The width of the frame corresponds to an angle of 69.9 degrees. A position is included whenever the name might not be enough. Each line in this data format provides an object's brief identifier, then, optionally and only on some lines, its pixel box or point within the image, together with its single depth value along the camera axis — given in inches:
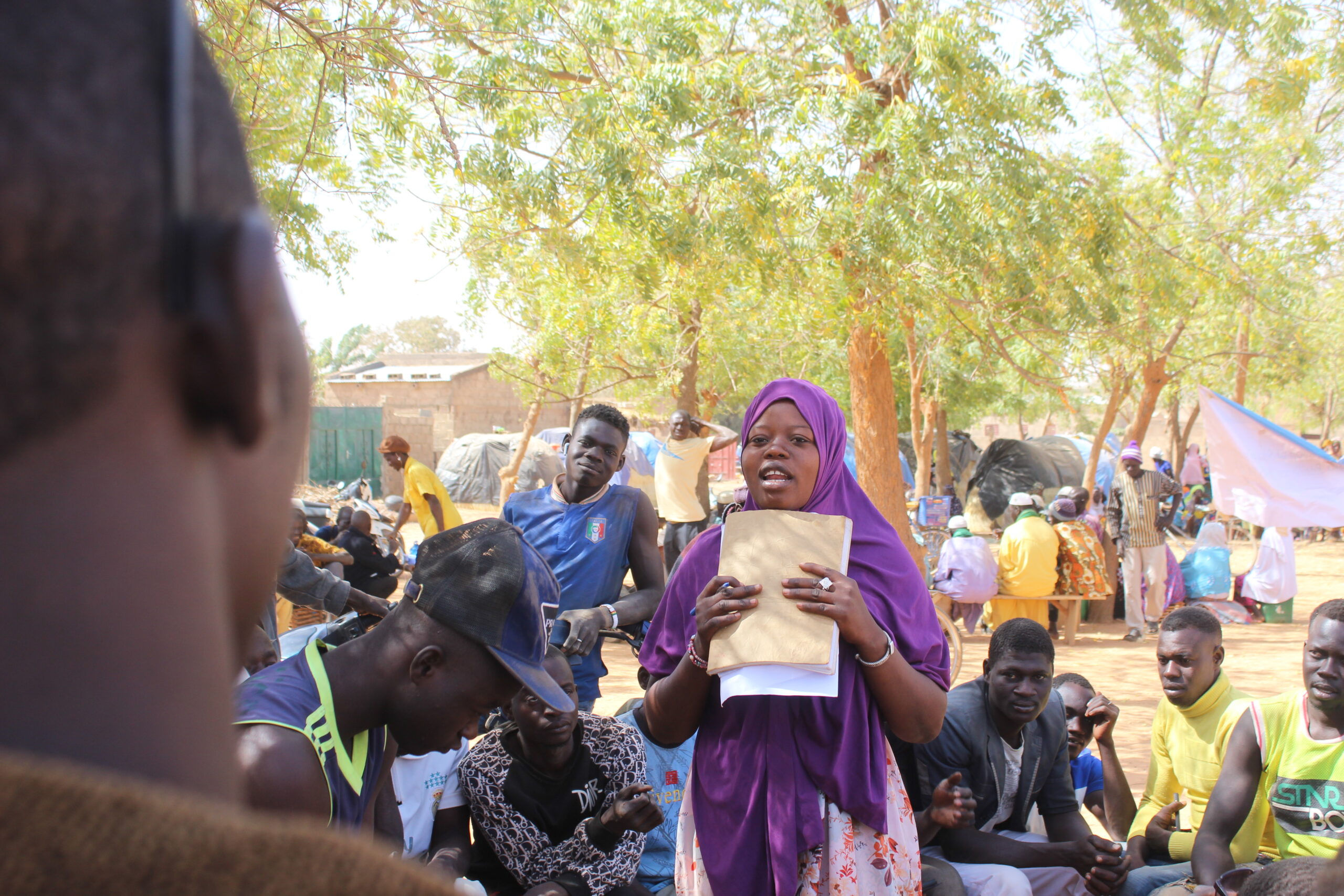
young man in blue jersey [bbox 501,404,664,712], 155.1
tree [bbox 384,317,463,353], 2456.9
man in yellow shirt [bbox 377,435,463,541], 296.4
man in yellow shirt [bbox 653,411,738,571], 352.8
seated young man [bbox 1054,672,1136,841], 156.0
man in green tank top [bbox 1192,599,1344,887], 125.2
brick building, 1097.4
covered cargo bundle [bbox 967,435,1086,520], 753.6
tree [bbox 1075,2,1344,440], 442.6
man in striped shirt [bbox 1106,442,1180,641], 352.2
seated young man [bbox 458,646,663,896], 125.9
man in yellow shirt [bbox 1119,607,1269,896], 149.7
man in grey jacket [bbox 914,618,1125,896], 135.4
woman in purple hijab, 87.4
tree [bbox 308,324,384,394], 1997.4
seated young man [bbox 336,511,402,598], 288.0
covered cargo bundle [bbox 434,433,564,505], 837.8
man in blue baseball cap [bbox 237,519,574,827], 71.0
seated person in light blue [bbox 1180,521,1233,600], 382.3
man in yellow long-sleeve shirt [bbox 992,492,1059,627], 318.7
